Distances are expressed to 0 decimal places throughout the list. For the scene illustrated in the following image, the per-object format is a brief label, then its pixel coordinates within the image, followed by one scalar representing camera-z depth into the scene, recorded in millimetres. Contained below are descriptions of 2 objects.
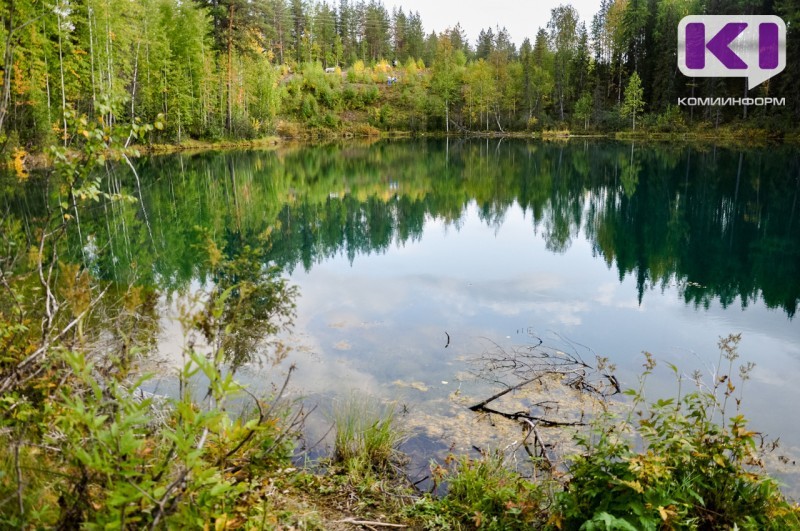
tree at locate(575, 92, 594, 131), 64375
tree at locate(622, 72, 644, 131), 58031
